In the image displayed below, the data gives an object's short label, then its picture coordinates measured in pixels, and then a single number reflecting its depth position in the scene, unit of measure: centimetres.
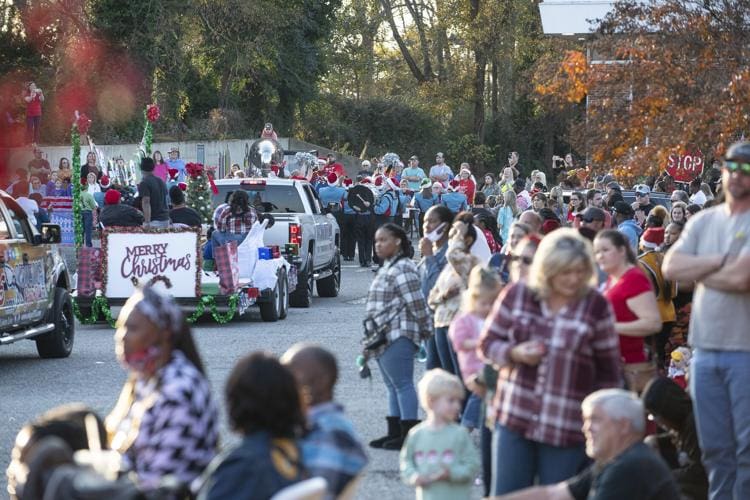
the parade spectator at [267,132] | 3806
